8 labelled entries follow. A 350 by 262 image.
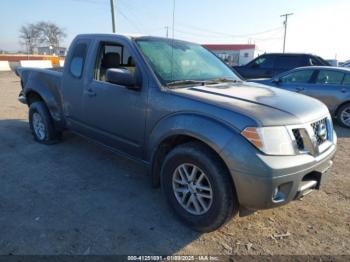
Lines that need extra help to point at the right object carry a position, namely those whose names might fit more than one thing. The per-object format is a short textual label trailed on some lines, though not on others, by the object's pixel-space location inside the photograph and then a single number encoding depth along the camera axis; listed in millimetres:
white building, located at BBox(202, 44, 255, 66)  53969
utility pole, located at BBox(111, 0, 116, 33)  23670
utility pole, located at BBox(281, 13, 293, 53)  57475
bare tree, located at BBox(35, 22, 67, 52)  79125
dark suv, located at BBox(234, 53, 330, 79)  11781
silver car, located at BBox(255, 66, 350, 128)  7562
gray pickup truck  2459
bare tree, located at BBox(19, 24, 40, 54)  78500
